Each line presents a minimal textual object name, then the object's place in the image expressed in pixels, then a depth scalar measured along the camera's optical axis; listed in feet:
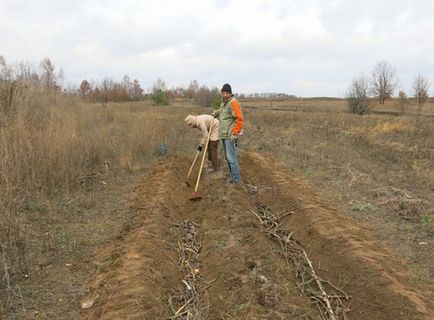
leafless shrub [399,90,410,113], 149.21
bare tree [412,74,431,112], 173.99
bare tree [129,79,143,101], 201.40
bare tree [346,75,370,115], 137.90
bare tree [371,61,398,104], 185.16
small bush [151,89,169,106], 132.36
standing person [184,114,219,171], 37.60
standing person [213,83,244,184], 31.65
